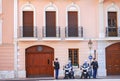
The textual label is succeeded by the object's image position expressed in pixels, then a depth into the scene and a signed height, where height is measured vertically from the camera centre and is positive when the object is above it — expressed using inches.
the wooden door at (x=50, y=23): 1435.8 +61.6
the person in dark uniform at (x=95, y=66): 1374.8 -99.7
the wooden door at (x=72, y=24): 1441.9 +59.6
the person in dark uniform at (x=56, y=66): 1354.6 -97.6
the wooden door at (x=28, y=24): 1427.2 +59.8
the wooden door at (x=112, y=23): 1462.8 +61.3
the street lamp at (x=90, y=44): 1445.6 -19.1
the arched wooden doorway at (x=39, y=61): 1438.2 -83.9
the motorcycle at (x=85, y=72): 1352.1 -119.3
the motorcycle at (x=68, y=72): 1346.0 -119.0
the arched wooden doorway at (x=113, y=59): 1465.3 -79.0
